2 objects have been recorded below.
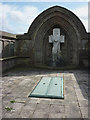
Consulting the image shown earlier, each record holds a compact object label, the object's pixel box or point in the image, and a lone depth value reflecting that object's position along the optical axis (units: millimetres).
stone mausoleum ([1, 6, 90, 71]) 7810
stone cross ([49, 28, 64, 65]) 8193
